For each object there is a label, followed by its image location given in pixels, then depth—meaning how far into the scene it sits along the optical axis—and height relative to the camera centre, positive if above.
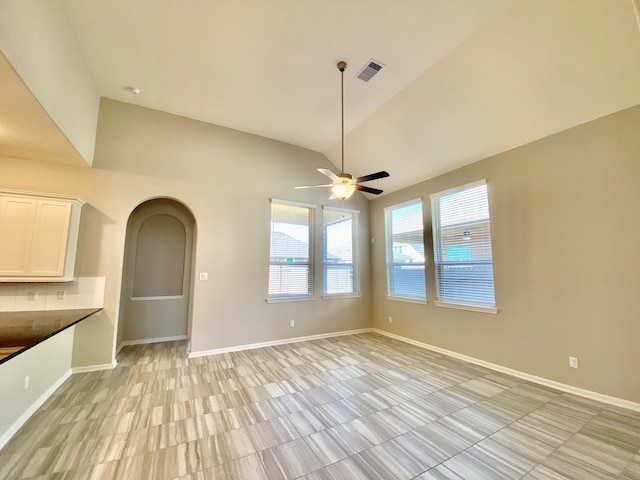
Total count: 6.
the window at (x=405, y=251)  5.18 +0.36
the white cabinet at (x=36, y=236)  3.11 +0.40
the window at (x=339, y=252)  5.77 +0.38
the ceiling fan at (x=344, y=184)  3.06 +1.00
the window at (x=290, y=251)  5.17 +0.36
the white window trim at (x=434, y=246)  4.00 +0.41
